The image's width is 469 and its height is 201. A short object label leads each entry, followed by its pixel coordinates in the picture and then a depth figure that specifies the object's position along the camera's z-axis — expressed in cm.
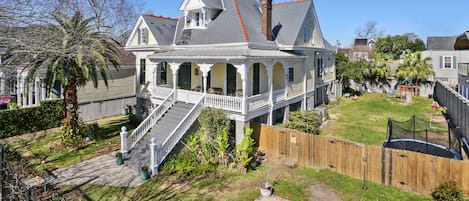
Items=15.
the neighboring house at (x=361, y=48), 6318
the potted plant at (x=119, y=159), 1396
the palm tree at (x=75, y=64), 1444
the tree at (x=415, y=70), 3250
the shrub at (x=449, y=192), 950
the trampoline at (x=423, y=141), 1172
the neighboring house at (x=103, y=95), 2315
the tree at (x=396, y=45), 5969
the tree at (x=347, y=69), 3272
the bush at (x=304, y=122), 1705
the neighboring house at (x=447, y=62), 3242
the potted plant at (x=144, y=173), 1211
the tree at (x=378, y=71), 3547
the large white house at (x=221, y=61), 1534
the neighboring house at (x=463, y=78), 2128
